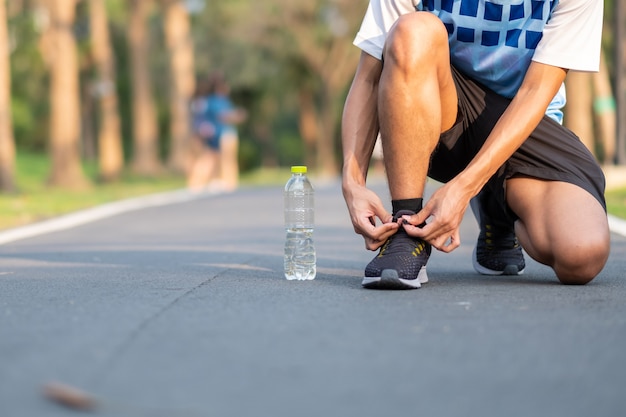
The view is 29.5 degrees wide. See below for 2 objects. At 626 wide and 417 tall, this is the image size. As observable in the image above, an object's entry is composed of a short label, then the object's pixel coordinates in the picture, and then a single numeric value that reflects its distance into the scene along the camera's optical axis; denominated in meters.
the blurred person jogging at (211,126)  21.77
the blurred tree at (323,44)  47.12
